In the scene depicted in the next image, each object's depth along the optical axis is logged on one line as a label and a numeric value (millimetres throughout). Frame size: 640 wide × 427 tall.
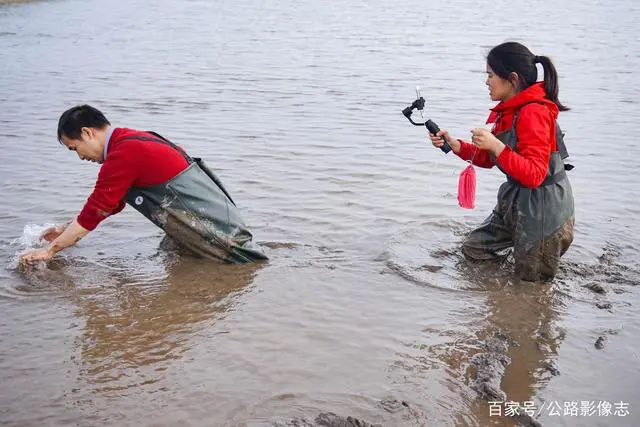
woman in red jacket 4559
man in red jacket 4785
